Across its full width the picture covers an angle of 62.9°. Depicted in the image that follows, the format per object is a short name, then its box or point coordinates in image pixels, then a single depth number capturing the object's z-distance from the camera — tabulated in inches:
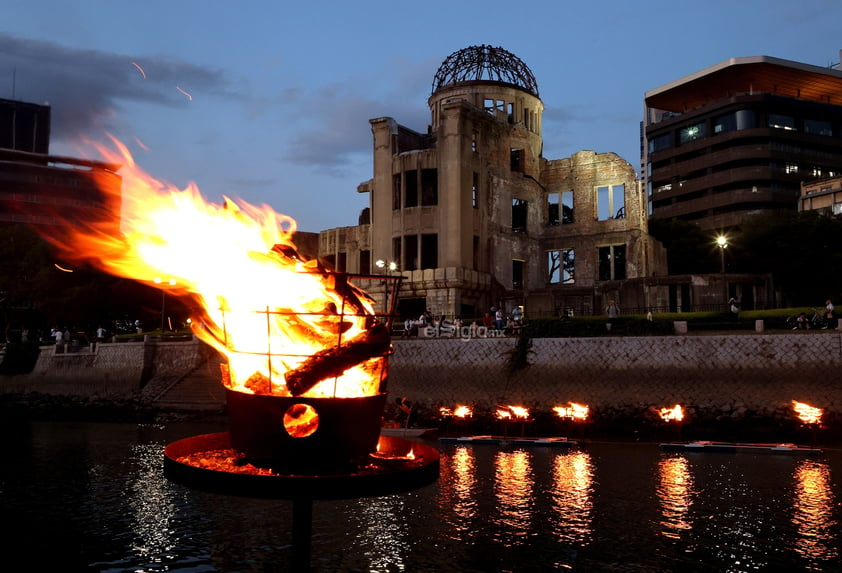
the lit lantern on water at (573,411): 1181.7
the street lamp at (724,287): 1790.8
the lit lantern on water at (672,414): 1112.2
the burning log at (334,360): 256.1
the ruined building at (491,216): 2006.6
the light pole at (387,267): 1924.7
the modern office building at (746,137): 3570.4
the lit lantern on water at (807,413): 1023.6
